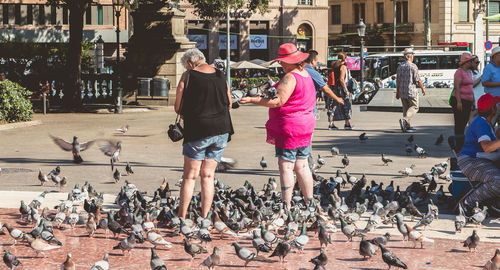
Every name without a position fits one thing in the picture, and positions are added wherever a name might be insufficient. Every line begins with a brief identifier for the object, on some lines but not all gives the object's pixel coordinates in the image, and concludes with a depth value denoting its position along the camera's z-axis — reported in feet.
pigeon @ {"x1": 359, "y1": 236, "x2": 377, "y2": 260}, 23.44
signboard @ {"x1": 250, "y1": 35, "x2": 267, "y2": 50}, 222.69
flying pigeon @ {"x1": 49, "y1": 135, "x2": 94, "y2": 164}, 38.60
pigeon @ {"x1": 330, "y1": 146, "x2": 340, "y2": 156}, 49.67
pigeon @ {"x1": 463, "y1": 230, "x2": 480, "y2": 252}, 24.66
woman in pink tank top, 28.81
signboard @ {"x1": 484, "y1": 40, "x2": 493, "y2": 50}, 146.93
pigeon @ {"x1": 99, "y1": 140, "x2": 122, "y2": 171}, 41.98
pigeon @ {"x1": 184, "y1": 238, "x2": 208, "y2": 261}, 23.73
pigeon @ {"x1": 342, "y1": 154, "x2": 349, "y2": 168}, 44.60
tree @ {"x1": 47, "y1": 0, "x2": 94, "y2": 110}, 95.74
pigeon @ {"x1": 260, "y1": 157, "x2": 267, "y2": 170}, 43.85
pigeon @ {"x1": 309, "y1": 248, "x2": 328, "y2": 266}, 22.25
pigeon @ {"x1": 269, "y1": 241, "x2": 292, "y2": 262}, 22.99
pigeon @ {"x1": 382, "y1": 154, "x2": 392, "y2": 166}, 45.47
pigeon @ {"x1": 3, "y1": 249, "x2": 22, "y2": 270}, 22.27
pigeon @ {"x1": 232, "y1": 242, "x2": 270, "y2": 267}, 22.91
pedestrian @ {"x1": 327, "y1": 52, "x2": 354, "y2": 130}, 64.13
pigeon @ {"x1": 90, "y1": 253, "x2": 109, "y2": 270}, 21.38
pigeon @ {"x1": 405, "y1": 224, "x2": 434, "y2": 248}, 25.48
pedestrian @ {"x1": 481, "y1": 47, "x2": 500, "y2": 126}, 40.91
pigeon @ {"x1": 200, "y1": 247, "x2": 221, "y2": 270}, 22.39
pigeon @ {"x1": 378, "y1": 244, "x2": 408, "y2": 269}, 22.17
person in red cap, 29.55
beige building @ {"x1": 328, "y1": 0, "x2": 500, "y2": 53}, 251.39
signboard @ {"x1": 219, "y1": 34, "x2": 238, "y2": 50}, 221.05
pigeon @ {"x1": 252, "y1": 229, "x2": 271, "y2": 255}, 23.95
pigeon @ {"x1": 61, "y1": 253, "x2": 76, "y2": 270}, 21.59
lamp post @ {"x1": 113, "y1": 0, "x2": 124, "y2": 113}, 91.45
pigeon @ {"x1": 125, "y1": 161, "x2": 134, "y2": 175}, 42.50
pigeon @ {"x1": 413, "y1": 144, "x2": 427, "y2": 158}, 48.44
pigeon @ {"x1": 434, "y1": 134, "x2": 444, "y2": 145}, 54.75
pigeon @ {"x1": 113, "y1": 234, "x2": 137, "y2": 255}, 24.25
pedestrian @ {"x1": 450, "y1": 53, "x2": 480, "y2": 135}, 48.65
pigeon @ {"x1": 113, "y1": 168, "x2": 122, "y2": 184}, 39.75
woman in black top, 27.55
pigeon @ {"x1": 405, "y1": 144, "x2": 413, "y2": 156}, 49.93
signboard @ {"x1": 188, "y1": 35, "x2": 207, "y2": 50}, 221.25
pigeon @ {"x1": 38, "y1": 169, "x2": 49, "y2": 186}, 39.34
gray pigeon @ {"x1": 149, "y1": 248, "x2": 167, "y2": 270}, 20.99
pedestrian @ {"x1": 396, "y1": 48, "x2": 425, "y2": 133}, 62.39
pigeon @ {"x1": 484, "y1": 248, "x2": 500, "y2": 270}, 21.85
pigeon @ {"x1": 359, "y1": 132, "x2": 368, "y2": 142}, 58.03
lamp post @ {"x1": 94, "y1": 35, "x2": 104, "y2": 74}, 102.52
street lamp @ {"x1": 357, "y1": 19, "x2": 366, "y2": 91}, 129.49
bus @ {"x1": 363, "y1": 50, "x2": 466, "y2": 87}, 170.60
